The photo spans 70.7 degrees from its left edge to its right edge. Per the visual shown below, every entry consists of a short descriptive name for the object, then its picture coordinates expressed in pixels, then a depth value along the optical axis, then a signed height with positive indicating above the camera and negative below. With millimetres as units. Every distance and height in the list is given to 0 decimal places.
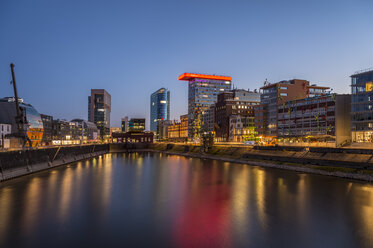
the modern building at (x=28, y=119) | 139875 +6208
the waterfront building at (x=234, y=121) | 161350 +6274
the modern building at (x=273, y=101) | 139500 +16639
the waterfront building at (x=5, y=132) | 91062 -968
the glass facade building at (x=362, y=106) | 82438 +8219
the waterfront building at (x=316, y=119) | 95375 +5206
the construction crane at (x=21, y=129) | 87688 +304
